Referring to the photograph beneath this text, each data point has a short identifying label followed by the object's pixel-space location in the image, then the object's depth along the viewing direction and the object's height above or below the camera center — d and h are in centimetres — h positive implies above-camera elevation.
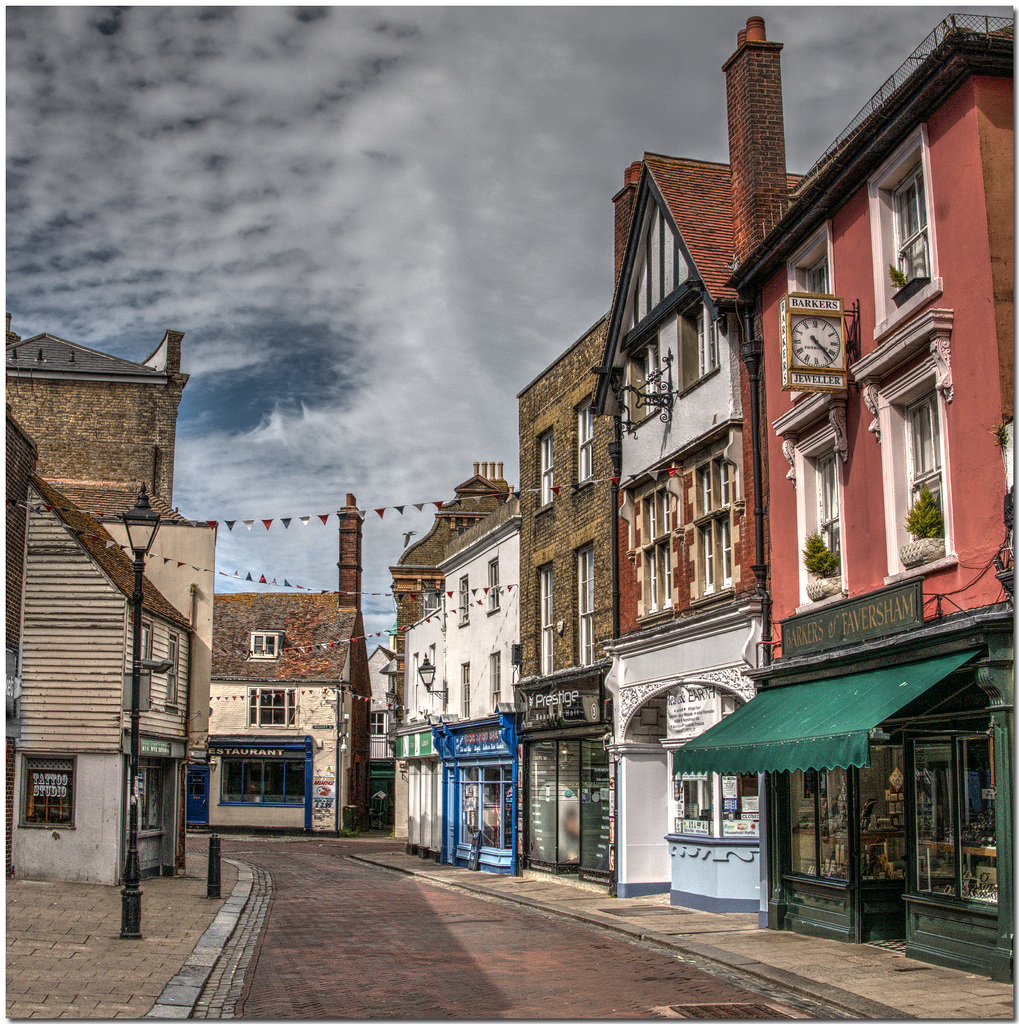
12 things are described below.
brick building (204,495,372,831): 4850 -221
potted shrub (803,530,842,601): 1382 +119
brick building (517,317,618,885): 2233 +117
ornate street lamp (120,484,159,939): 1445 -167
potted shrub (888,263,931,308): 1184 +385
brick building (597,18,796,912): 1669 +267
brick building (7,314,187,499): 3384 +743
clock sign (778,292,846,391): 1316 +362
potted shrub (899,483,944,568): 1137 +134
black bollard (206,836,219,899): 2048 -350
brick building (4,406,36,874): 2072 +200
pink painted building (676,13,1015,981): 1071 +141
